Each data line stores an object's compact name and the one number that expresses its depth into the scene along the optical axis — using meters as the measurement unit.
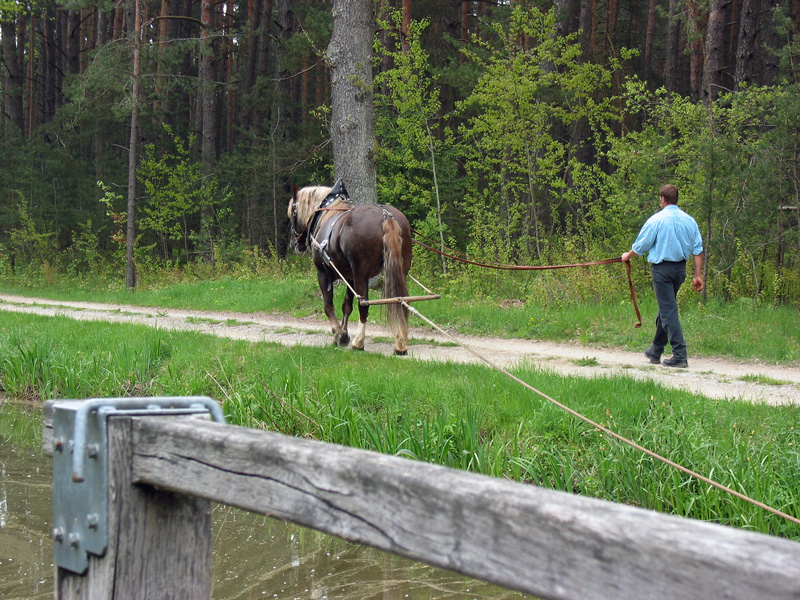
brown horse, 8.95
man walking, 8.50
